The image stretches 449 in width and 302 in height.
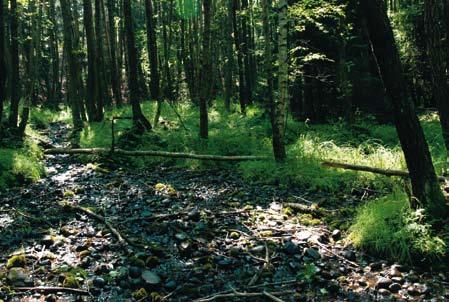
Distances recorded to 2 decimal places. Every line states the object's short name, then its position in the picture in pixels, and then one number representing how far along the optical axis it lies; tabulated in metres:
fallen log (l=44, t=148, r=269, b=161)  11.07
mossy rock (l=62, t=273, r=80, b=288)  4.85
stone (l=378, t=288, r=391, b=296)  4.86
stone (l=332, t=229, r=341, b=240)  6.34
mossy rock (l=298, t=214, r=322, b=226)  6.93
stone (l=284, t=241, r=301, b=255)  5.84
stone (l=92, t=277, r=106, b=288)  4.89
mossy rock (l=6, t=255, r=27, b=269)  5.32
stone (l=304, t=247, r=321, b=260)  5.71
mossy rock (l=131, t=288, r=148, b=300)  4.66
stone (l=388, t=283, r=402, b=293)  4.91
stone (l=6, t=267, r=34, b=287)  4.84
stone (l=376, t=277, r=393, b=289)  4.99
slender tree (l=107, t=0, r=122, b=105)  24.12
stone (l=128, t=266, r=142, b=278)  5.12
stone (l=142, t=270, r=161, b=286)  4.89
